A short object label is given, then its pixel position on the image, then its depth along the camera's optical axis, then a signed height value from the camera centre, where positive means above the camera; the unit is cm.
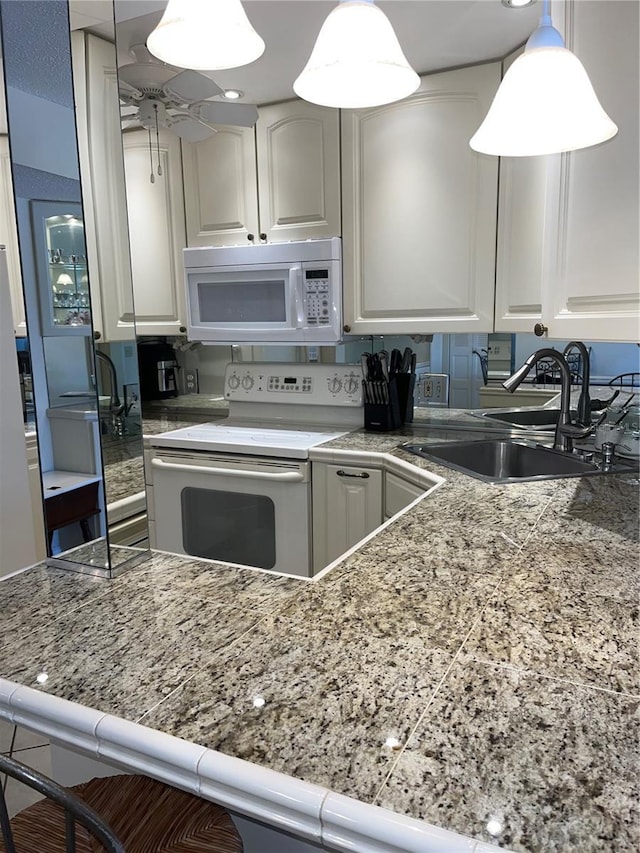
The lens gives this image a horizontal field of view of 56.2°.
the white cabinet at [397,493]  208 -60
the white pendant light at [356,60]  110 +51
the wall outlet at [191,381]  355 -32
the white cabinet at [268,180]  254 +64
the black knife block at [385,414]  270 -40
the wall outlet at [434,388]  283 -30
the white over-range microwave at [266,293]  257 +15
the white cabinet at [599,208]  123 +25
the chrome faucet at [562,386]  184 -19
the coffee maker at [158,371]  348 -26
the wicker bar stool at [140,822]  81 -69
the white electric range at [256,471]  252 -62
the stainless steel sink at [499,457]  218 -51
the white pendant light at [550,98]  109 +41
